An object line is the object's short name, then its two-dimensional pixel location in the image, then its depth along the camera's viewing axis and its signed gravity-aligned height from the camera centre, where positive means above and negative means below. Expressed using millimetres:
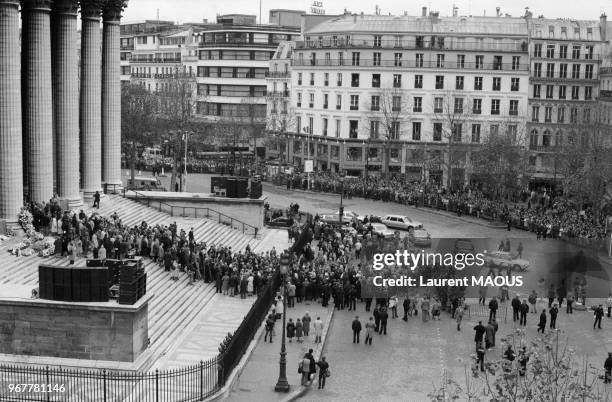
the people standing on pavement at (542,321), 33750 -6709
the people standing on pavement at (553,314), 34625 -6643
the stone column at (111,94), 48312 +1862
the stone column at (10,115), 37188 +490
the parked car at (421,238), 50250 -5681
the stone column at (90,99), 45438 +1467
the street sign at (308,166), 73688 -2650
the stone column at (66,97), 42625 +1460
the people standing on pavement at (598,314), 35475 -6747
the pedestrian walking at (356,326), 32375 -6745
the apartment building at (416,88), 80188 +4128
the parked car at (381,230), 51372 -5497
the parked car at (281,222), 54781 -5355
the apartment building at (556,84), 80562 +4741
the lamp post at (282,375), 26656 -7058
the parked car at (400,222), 56281 -5374
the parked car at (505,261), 40219 -5501
